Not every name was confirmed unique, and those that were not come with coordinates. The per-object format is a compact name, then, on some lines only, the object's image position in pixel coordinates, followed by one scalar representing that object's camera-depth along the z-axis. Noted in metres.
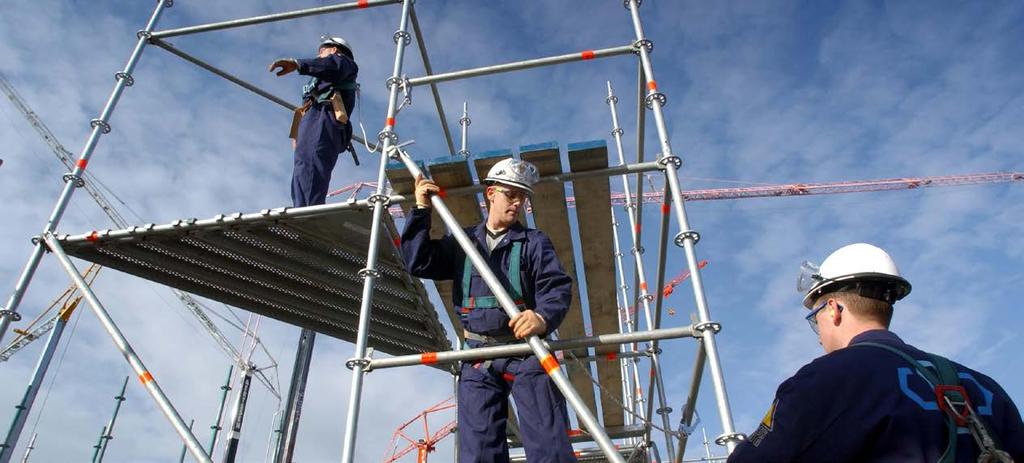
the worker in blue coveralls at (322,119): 5.82
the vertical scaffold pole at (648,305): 6.68
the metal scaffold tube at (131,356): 4.21
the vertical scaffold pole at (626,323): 9.92
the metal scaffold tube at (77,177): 5.04
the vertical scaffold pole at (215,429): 21.14
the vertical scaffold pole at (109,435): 24.78
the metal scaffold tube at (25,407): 5.58
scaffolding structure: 3.88
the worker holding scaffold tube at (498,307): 3.57
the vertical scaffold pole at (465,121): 9.35
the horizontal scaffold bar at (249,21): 6.69
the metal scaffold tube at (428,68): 6.79
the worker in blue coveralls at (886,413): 1.93
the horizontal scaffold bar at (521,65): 5.33
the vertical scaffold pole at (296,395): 7.75
